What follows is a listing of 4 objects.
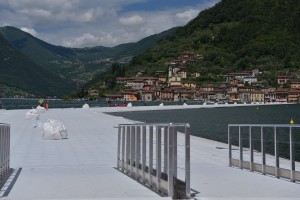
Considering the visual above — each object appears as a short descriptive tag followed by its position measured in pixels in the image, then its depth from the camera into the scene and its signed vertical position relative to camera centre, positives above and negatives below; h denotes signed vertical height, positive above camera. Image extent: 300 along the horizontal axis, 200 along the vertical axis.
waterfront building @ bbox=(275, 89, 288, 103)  182.30 +0.89
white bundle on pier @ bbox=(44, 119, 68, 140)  17.16 -1.01
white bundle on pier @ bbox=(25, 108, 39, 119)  31.51 -0.91
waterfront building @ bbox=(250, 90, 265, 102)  184.38 +0.93
